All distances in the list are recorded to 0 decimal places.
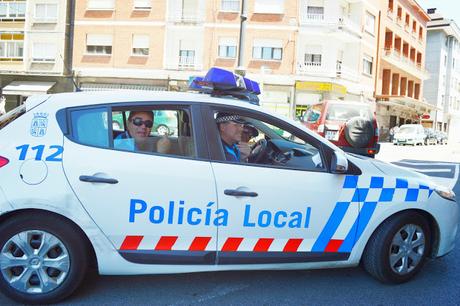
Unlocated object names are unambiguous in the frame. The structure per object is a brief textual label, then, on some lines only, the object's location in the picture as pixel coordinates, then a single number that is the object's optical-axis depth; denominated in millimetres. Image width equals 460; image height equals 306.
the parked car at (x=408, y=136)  30188
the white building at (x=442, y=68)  51156
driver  3236
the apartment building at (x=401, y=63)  34656
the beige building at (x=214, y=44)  26094
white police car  2877
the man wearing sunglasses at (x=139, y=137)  3070
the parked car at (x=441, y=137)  38794
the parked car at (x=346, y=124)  9984
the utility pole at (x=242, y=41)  9602
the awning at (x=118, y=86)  26906
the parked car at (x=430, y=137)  34756
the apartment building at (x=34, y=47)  27656
